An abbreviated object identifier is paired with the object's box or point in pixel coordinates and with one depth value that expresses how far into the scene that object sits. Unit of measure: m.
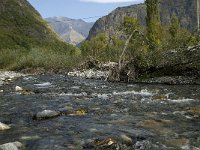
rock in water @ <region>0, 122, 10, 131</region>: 4.56
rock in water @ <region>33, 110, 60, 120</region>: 5.25
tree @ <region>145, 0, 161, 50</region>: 26.00
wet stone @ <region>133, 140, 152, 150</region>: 3.73
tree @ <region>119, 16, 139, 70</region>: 10.62
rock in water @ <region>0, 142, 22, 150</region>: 3.57
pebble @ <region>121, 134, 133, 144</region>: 3.95
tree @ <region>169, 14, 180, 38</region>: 31.06
